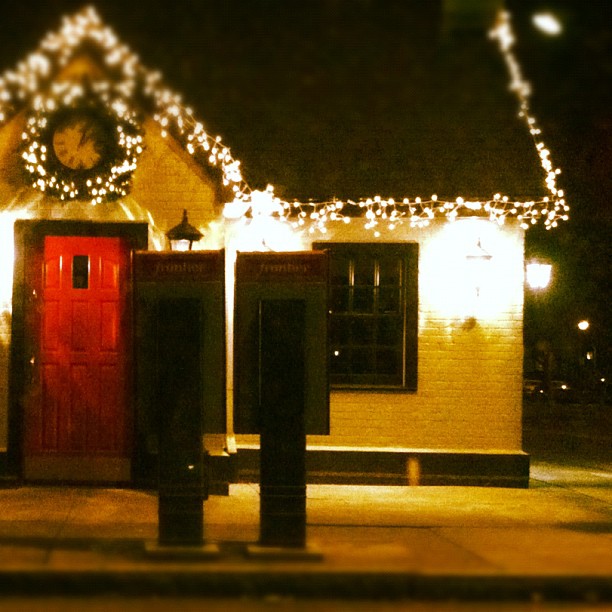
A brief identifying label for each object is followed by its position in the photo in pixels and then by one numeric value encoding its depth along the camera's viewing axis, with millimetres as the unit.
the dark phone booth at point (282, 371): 8055
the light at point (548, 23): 9152
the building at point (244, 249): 10688
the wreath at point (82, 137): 10570
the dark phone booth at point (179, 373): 7984
